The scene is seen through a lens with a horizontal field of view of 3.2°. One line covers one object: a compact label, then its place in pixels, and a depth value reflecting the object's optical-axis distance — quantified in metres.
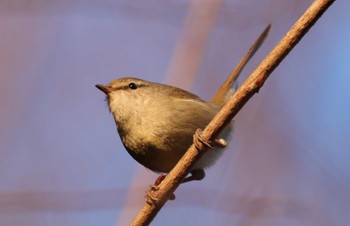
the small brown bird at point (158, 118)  3.65
